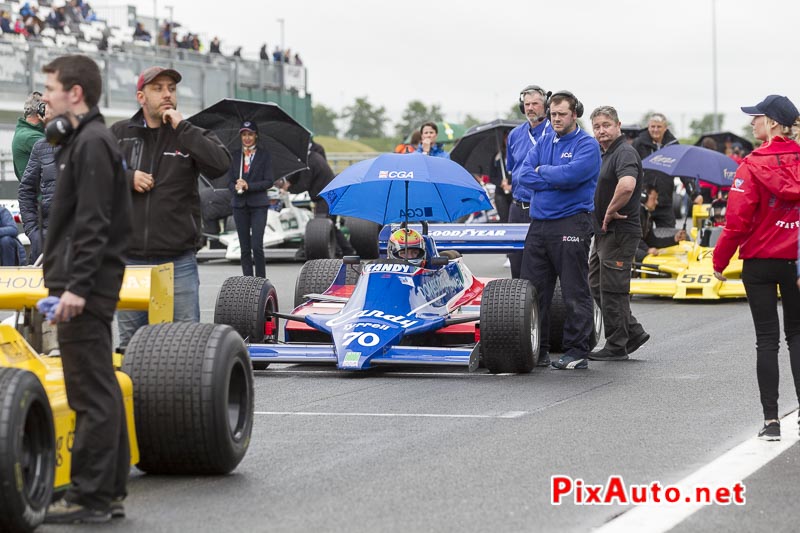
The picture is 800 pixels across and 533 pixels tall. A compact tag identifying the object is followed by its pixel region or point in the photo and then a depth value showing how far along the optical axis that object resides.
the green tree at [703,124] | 103.15
